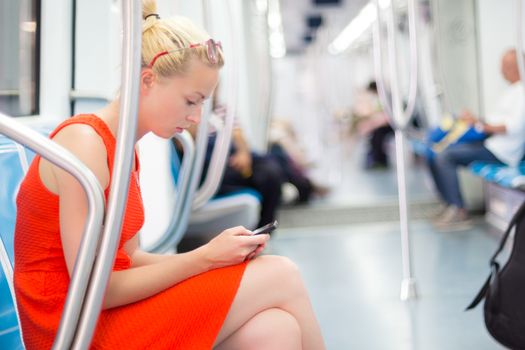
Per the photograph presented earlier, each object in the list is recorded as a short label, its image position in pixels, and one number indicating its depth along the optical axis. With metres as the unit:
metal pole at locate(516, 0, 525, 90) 2.67
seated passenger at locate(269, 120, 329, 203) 5.98
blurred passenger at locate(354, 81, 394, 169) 10.01
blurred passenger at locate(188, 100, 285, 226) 4.36
